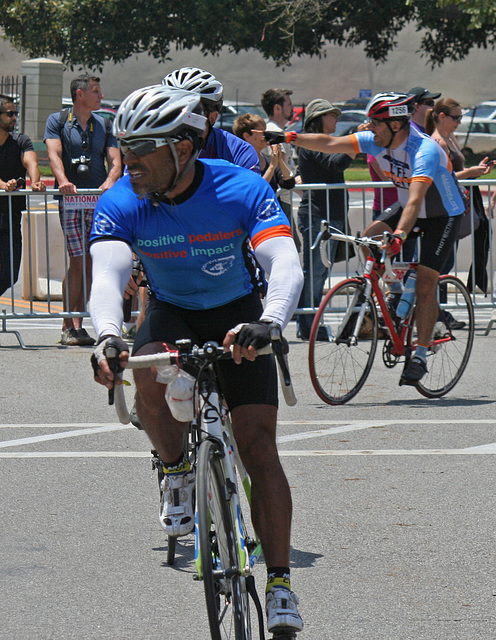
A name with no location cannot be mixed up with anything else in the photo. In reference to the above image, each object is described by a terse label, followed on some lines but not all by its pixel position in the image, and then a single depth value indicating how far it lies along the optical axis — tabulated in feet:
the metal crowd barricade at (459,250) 61.32
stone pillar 197.74
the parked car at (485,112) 237.51
